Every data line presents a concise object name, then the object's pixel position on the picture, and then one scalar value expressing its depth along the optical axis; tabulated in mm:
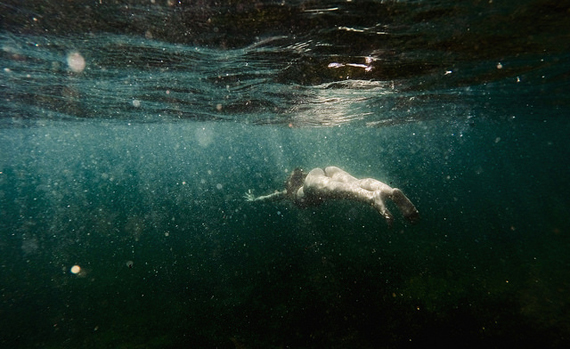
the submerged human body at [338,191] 6270
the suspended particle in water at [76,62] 9419
